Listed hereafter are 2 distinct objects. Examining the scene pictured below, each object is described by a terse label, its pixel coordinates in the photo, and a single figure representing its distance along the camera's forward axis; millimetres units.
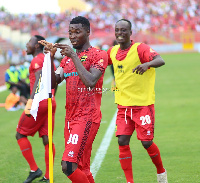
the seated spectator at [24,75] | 17712
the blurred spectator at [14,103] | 15984
